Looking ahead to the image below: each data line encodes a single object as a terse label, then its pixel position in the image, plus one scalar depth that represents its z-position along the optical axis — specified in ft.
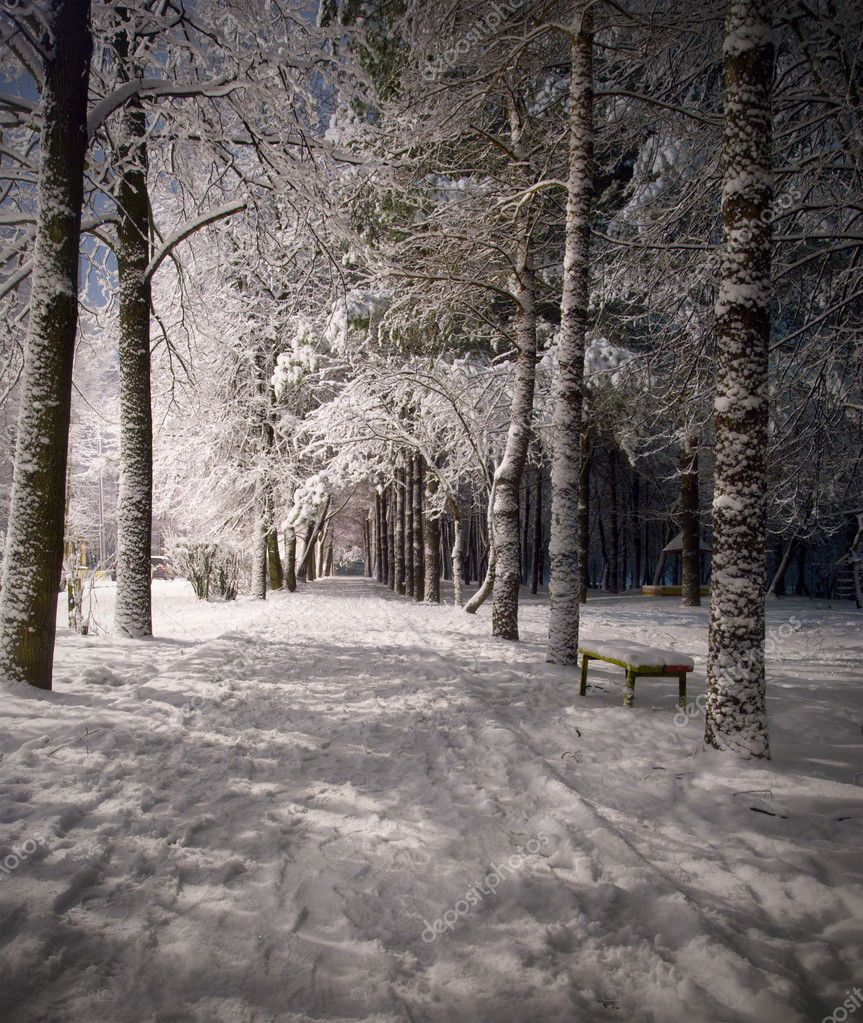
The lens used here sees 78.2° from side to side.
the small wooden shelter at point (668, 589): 71.26
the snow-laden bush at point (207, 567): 50.49
